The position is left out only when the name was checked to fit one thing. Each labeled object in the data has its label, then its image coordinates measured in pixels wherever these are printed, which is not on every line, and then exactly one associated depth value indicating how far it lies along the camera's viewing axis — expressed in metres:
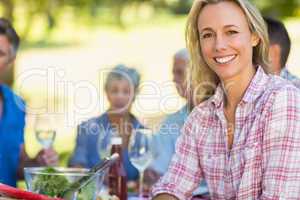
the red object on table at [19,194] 2.93
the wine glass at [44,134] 4.29
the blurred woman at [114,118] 5.38
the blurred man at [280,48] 4.76
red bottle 3.93
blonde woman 3.12
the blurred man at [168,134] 5.18
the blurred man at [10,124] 4.78
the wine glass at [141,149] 4.18
